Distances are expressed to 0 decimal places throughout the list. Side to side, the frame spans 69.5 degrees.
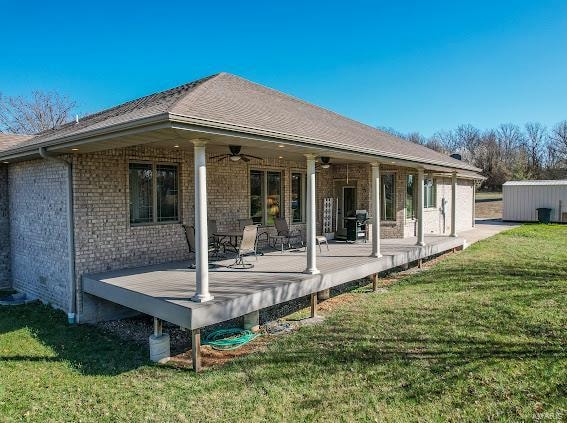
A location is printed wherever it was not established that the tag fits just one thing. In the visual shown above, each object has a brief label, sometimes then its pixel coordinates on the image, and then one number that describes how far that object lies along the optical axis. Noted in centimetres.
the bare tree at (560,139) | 5553
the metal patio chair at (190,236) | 759
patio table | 891
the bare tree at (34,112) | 3028
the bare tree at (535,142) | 5844
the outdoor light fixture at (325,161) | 1130
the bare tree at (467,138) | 6738
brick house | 608
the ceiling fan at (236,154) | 794
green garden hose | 633
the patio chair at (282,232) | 1019
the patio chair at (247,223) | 1055
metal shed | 2616
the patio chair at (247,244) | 757
